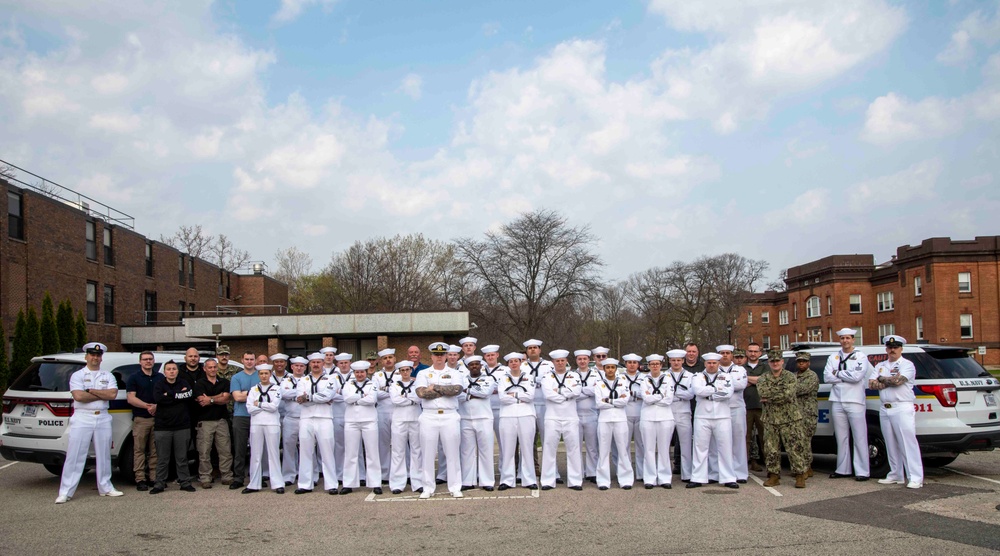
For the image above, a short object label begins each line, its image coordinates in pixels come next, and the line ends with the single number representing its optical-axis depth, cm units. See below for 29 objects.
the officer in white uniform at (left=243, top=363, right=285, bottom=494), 1016
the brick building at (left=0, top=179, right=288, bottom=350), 2705
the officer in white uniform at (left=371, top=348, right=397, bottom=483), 1072
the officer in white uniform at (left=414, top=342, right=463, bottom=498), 984
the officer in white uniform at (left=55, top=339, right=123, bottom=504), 967
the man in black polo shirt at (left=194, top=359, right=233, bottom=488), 1048
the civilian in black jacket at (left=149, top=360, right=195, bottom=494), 1020
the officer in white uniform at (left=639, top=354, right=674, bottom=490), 1010
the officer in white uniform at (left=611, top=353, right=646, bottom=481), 1041
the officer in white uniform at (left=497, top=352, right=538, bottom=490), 1010
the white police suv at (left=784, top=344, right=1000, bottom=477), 968
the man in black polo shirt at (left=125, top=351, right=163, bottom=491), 1027
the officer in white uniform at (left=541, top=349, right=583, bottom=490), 1012
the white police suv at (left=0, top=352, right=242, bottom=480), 1009
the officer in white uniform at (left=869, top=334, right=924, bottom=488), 959
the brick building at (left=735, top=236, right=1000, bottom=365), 5059
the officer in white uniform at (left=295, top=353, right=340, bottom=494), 1004
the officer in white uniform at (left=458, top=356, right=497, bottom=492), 1014
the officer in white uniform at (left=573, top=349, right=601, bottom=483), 1031
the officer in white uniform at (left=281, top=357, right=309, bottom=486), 1049
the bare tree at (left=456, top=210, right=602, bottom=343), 4353
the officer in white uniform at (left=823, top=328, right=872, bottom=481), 1018
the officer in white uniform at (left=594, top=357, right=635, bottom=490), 1008
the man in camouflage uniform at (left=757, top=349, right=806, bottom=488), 995
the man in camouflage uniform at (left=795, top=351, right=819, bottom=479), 1017
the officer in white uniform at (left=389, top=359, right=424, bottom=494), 1006
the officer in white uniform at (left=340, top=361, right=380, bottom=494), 1011
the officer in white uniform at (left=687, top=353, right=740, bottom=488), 1009
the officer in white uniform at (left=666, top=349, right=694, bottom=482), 1045
